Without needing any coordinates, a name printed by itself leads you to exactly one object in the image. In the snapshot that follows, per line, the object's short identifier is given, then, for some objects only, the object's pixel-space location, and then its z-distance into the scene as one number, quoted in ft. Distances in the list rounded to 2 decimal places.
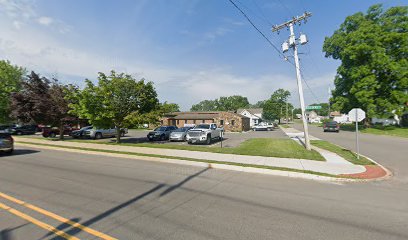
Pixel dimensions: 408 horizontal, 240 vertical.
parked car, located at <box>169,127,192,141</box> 70.96
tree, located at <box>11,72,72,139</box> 68.90
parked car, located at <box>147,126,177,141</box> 74.95
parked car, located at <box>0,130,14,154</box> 43.55
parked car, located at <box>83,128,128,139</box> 78.95
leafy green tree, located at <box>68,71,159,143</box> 55.88
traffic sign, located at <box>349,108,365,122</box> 38.23
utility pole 47.65
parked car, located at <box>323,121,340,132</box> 113.87
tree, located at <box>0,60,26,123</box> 120.57
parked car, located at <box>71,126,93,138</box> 80.17
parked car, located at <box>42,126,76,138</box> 88.63
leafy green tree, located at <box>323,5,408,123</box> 106.42
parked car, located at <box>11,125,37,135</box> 103.74
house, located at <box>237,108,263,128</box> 219.61
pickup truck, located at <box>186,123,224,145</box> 60.03
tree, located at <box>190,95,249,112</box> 401.21
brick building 136.77
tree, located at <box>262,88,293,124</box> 269.64
